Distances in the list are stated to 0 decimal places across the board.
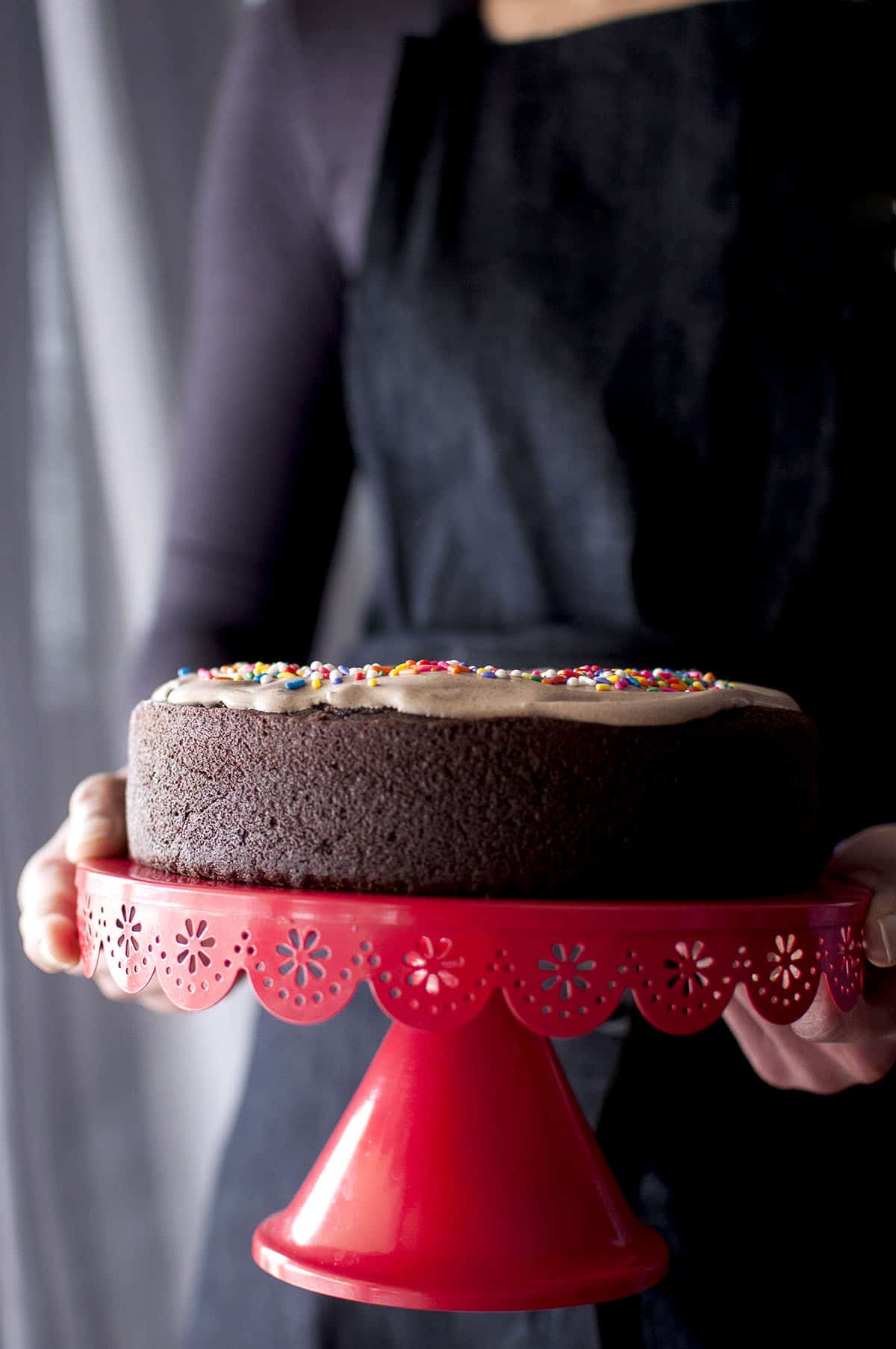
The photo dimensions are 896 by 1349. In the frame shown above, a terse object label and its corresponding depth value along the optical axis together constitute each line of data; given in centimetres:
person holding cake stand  97
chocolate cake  72
